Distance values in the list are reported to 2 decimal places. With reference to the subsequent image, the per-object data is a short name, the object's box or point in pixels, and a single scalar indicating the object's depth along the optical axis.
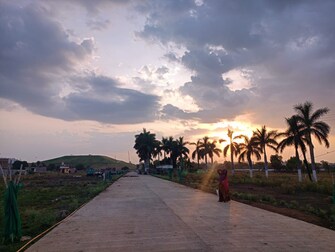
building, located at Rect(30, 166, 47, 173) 125.99
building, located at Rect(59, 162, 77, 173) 119.31
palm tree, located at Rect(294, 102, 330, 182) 40.97
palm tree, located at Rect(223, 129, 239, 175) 69.38
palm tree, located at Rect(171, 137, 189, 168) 93.31
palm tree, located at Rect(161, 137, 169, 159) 95.94
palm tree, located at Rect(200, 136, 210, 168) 84.62
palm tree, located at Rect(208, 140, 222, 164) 84.69
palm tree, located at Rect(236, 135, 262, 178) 63.34
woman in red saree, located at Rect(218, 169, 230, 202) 17.73
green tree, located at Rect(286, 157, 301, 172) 92.31
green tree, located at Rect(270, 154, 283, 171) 101.62
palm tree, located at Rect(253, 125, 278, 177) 58.52
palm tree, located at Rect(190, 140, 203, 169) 85.75
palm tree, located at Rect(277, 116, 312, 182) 43.08
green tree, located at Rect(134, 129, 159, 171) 102.97
